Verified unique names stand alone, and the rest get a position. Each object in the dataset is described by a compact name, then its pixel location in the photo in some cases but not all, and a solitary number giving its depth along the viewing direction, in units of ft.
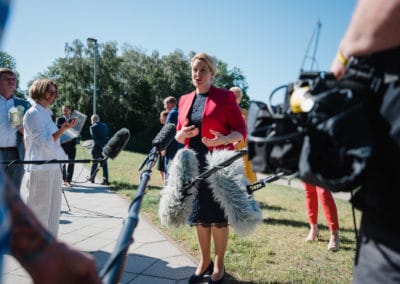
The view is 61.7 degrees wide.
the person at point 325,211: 13.71
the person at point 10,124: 13.98
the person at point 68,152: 30.23
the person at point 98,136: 33.78
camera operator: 3.39
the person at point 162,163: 29.23
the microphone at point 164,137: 6.82
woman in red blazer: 10.25
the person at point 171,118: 20.01
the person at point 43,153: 11.66
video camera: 3.44
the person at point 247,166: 18.04
